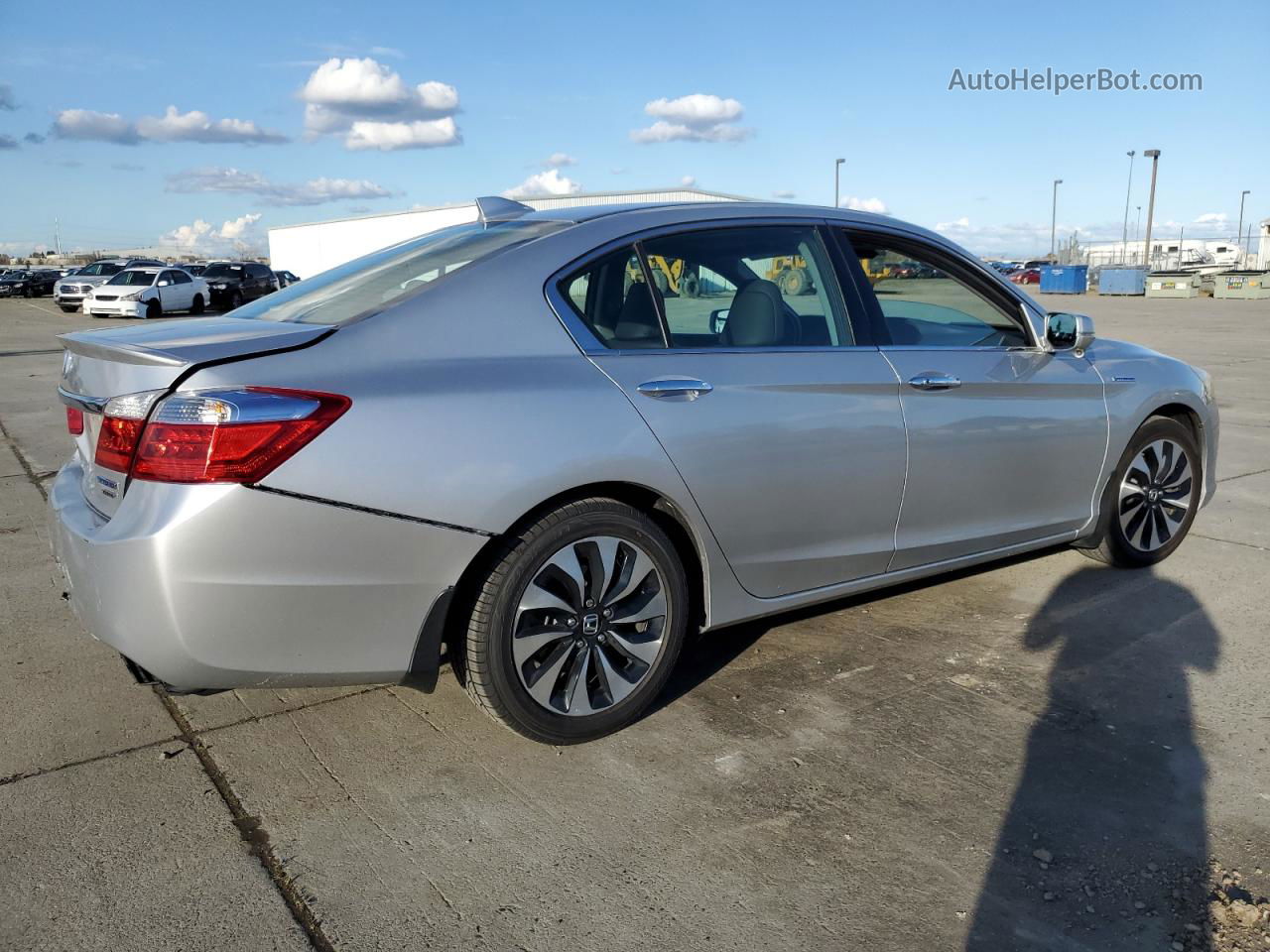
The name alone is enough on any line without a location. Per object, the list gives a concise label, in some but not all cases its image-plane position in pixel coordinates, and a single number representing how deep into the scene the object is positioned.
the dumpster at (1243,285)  39.50
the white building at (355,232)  39.73
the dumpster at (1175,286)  42.50
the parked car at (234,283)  36.44
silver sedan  2.59
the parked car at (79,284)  35.38
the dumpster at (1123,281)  44.94
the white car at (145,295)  29.61
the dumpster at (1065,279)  48.78
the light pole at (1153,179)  51.66
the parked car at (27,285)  49.56
